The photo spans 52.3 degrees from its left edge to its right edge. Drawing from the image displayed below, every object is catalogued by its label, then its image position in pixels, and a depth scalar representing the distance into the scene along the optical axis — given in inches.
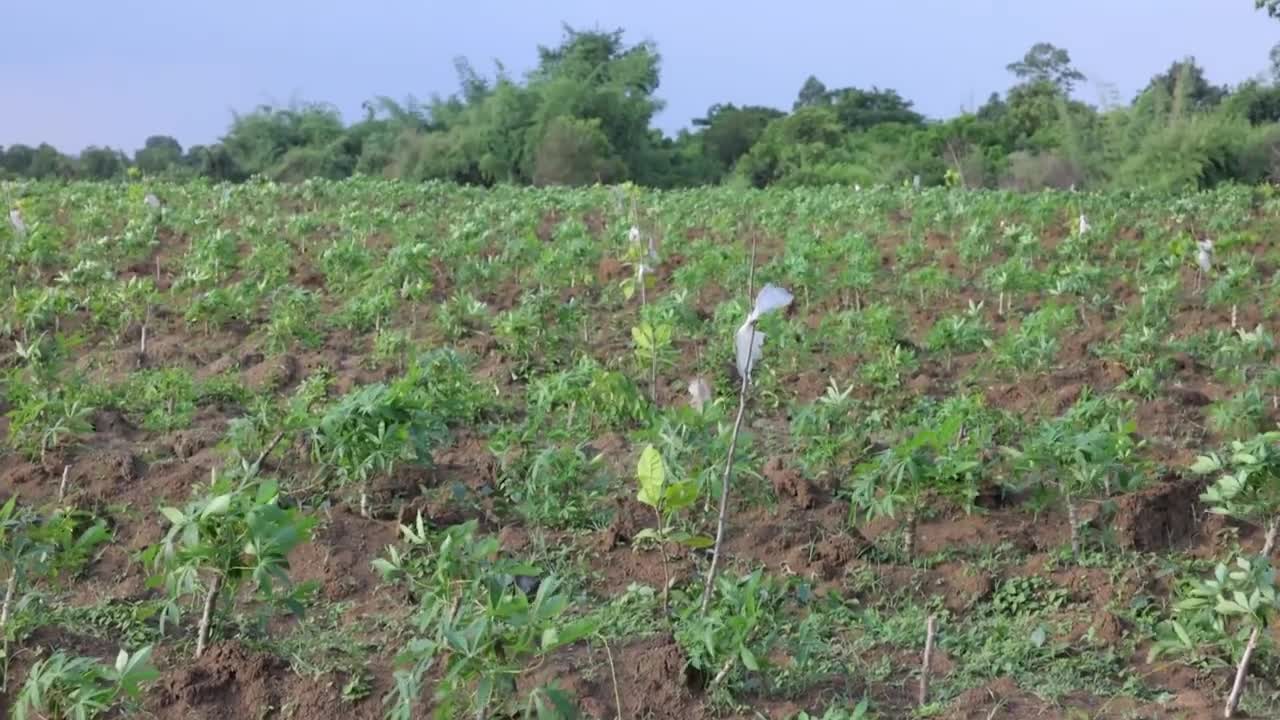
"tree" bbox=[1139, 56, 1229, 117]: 864.3
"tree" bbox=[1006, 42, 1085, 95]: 1375.5
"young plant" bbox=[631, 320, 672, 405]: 189.8
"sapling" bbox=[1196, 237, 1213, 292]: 263.6
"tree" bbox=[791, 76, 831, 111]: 1531.3
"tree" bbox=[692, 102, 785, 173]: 1268.5
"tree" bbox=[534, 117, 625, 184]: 969.5
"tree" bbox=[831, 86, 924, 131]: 1434.5
